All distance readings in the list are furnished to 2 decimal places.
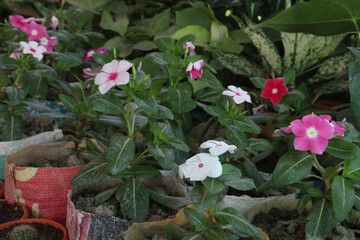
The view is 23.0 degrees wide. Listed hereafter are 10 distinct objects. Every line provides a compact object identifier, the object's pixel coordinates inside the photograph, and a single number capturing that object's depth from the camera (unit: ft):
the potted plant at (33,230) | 3.61
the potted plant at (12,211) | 3.77
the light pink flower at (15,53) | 4.19
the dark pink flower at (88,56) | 4.58
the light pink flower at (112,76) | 3.25
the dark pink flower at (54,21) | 4.64
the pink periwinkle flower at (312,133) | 3.22
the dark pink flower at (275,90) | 3.81
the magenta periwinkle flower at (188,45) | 3.90
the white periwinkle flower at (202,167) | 3.10
